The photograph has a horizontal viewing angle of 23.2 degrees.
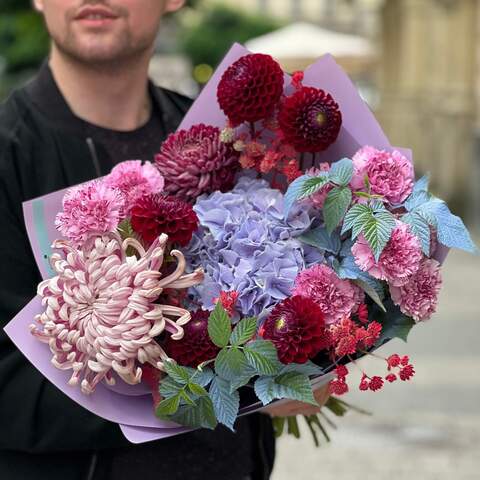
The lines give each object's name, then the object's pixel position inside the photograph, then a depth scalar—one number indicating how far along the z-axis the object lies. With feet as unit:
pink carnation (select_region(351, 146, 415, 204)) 6.87
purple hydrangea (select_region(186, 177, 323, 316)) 6.70
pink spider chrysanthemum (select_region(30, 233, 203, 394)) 6.42
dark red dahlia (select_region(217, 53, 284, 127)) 7.16
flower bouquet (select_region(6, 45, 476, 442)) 6.45
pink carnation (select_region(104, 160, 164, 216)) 6.92
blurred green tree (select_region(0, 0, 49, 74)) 57.21
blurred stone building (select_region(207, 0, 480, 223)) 51.29
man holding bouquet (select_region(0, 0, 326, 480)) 7.40
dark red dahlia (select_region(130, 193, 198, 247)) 6.62
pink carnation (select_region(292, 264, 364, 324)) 6.56
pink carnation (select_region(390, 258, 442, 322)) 6.75
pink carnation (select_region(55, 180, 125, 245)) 6.64
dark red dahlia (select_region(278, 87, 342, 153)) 7.11
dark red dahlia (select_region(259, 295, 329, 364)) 6.33
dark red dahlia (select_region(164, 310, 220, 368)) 6.53
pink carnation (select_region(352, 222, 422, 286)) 6.57
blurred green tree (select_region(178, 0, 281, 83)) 151.12
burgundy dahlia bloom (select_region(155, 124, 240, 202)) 7.17
